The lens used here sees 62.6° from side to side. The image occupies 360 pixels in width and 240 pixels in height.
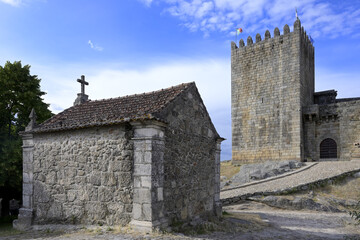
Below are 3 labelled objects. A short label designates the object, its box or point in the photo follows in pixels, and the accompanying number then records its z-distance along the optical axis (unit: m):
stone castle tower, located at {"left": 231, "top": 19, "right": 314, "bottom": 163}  25.25
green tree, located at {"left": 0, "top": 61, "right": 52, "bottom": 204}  15.63
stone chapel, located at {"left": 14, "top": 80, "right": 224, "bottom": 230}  7.72
